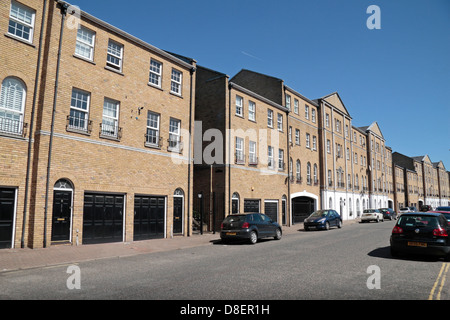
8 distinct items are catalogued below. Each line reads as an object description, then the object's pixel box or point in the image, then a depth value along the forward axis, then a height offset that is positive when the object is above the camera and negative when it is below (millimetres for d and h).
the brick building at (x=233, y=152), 22562 +3535
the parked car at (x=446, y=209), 15766 -495
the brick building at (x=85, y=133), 12398 +2858
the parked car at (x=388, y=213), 39500 -1502
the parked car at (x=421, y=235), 9840 -1055
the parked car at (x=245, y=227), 15473 -1408
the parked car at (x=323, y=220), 23969 -1536
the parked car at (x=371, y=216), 34509 -1641
